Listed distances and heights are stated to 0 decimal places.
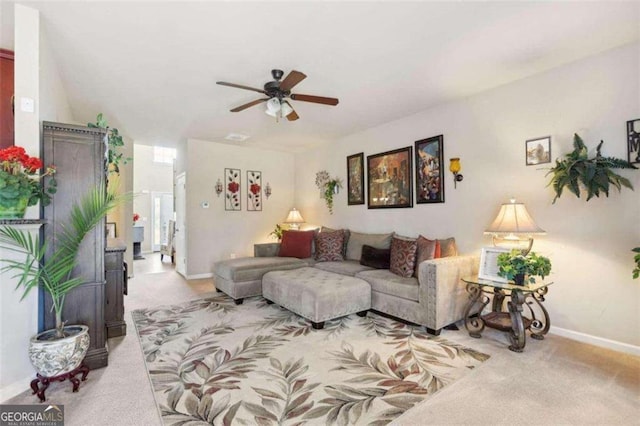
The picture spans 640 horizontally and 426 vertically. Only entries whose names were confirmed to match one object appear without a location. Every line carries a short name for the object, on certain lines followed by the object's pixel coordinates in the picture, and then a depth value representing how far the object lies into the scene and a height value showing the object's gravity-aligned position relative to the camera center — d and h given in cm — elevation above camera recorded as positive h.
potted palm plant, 192 -31
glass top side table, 264 -96
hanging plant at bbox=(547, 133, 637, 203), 254 +36
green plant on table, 265 -44
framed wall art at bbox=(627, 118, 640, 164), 251 +60
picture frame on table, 296 -47
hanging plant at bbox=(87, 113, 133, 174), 277 +81
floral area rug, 182 -114
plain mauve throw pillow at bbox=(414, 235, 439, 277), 344 -39
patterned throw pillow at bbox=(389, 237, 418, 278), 354 -48
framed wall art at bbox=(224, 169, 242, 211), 588 +58
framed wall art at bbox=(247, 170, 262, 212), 615 +58
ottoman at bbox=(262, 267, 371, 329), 314 -84
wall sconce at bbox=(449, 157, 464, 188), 372 +58
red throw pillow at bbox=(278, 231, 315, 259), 498 -42
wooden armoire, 221 +5
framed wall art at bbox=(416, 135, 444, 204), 395 +62
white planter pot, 192 -84
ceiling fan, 283 +117
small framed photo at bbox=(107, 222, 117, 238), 543 -13
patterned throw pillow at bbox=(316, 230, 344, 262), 477 -44
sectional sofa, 300 -73
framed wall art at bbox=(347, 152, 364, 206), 511 +67
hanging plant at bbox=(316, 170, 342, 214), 560 +62
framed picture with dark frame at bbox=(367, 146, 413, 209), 435 +58
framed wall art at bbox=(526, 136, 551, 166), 301 +65
